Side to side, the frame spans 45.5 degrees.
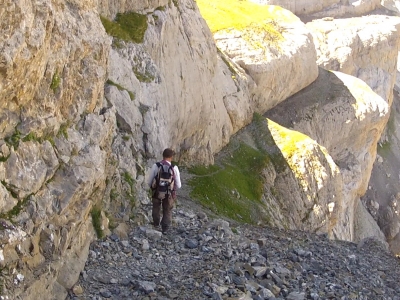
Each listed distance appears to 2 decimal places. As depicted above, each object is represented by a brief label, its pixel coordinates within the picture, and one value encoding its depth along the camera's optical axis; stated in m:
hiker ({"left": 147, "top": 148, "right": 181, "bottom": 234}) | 14.96
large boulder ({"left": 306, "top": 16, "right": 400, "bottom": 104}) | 67.38
